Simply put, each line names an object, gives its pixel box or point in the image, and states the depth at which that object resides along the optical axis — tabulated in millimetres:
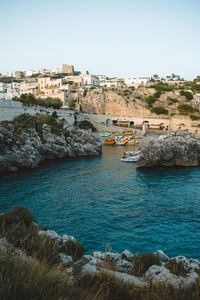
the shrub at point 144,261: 6730
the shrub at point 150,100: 88250
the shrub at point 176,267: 6465
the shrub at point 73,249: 7883
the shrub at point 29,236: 6646
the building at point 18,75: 187725
